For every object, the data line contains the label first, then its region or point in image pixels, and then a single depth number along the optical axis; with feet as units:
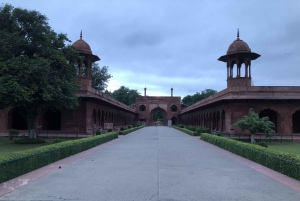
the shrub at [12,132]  68.33
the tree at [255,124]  58.03
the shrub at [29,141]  58.03
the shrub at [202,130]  88.69
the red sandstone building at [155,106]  229.86
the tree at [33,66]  51.62
